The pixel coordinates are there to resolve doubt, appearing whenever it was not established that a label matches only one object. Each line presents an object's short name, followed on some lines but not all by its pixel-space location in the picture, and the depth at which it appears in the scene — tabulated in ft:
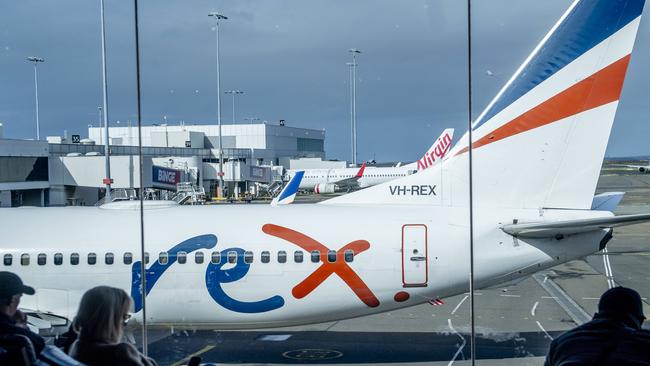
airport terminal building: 124.88
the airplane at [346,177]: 282.58
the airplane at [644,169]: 417.69
